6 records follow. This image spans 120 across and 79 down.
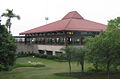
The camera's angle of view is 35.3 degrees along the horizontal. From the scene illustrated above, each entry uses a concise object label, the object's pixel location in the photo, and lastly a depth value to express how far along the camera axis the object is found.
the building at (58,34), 45.06
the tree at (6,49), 21.36
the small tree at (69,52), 24.06
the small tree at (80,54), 23.61
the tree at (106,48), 18.72
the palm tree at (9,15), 47.50
